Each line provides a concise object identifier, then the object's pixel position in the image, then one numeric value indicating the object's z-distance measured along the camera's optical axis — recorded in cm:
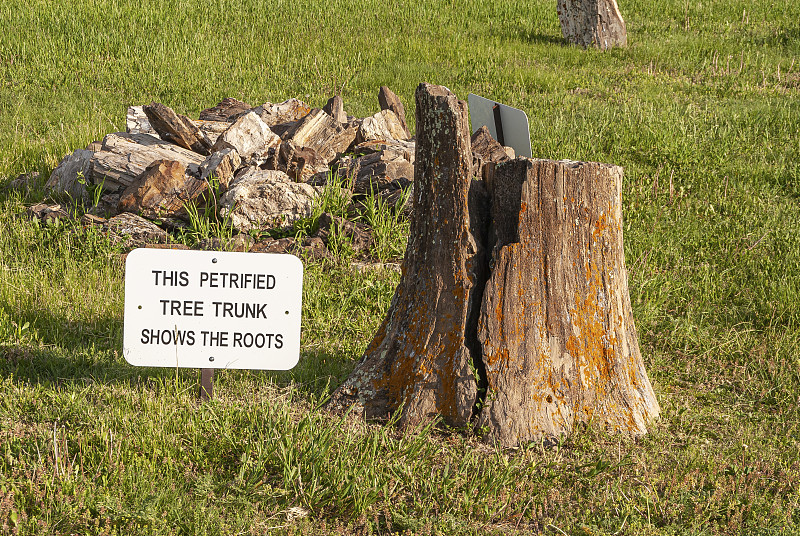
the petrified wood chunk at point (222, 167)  566
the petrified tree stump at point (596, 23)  1155
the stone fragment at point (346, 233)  523
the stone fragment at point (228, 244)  496
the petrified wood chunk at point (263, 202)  536
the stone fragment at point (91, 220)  539
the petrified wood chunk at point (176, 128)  602
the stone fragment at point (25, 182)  633
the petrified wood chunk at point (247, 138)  605
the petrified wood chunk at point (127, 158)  584
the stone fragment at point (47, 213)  549
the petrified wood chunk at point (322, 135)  632
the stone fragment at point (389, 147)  620
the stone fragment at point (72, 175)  595
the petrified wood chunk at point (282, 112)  702
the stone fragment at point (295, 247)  509
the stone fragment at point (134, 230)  527
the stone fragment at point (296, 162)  591
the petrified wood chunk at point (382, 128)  658
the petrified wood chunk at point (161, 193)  551
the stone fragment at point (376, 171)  575
